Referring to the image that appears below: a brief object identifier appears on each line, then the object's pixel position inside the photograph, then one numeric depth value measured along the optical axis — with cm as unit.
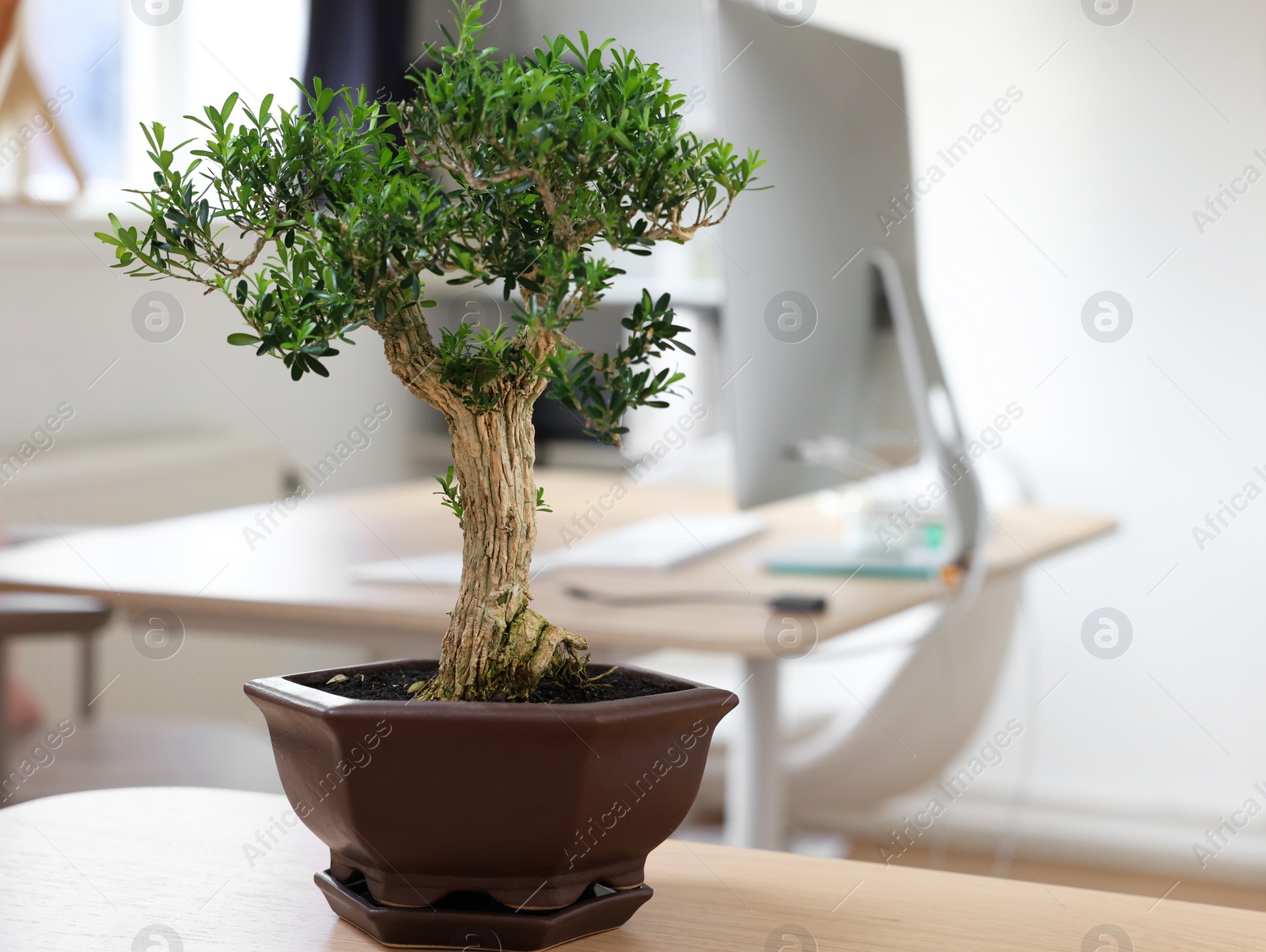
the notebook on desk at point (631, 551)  177
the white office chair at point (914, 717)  262
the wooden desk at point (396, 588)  160
